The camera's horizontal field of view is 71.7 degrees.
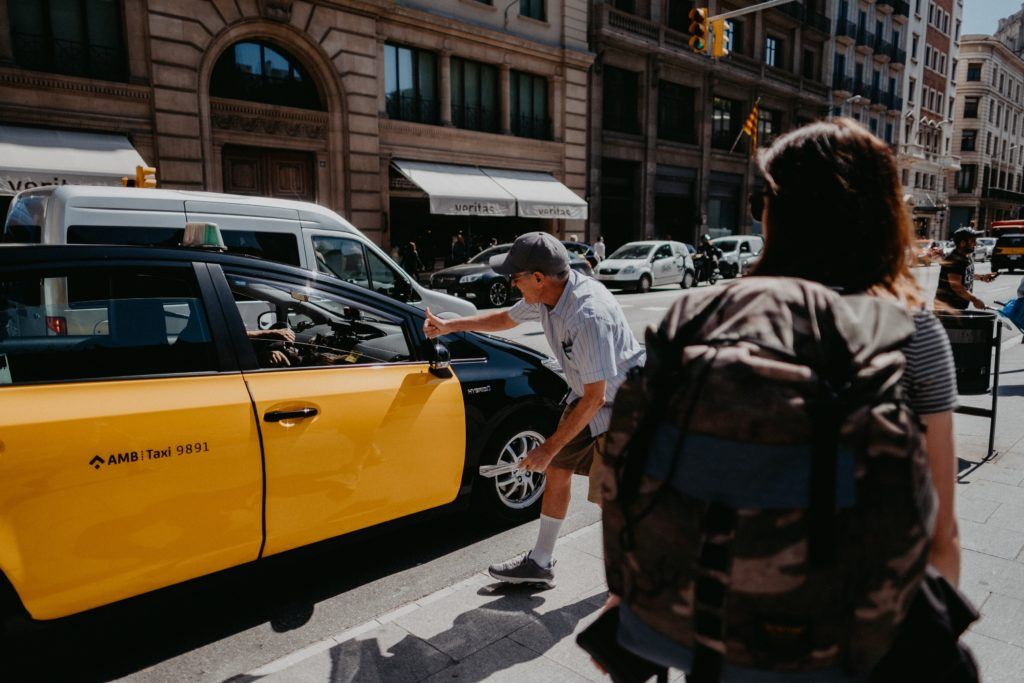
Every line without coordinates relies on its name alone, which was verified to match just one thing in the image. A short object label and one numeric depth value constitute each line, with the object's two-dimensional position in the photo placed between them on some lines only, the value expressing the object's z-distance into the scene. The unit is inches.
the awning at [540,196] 913.5
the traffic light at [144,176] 370.9
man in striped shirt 117.2
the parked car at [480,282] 627.5
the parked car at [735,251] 1008.2
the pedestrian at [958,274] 275.4
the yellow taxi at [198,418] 98.1
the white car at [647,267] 808.9
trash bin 202.2
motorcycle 933.2
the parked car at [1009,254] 1149.7
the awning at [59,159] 550.6
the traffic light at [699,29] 545.3
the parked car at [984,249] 1610.7
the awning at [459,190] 816.9
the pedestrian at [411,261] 788.6
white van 258.5
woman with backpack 46.3
